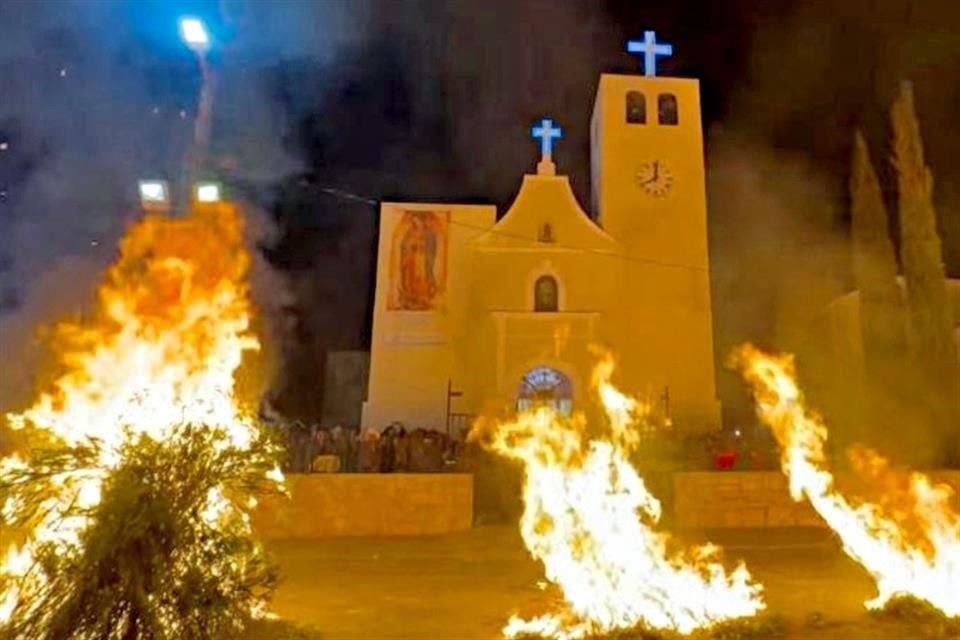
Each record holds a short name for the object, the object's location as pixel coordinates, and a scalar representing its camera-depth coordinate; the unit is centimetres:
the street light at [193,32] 1022
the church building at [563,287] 2150
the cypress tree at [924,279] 1795
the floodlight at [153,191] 971
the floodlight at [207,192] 1009
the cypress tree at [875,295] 2039
